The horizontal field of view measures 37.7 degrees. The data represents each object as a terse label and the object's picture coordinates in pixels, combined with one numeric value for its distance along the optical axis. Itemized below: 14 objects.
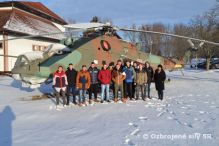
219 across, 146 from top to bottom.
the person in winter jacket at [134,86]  12.68
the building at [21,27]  29.97
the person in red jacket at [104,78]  11.73
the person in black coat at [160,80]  12.47
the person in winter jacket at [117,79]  11.95
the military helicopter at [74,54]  12.53
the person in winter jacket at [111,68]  12.27
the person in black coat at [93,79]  11.93
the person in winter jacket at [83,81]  11.34
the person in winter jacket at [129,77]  12.31
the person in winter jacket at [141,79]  12.43
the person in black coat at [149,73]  12.78
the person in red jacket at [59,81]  11.07
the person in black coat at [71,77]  11.43
